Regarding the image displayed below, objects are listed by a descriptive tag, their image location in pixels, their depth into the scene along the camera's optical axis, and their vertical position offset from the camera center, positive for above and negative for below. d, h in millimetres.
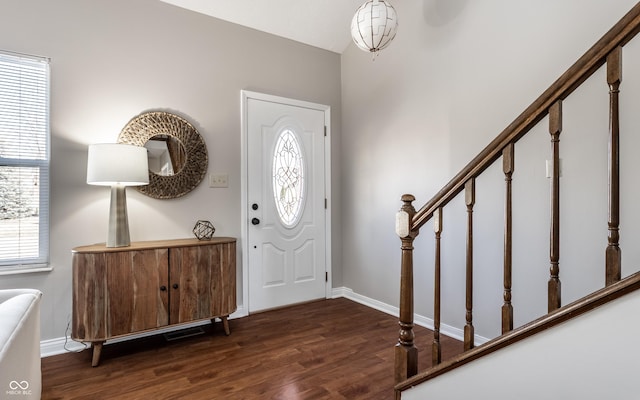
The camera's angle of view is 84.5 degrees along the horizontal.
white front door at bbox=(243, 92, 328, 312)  3416 -9
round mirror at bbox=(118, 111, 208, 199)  2855 +430
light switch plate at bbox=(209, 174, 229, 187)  3199 +192
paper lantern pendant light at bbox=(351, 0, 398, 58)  2395 +1218
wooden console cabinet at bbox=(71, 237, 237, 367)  2322 -615
